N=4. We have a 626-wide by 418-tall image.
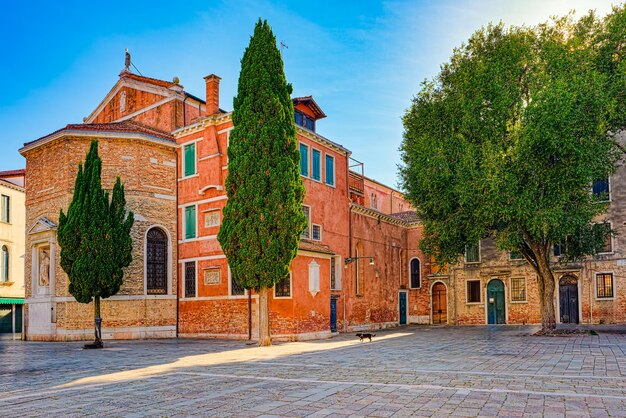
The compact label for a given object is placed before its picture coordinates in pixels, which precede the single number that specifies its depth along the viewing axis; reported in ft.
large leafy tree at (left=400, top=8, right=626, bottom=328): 68.33
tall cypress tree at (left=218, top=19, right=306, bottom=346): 65.26
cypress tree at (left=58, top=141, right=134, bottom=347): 65.10
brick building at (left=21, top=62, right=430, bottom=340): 78.64
